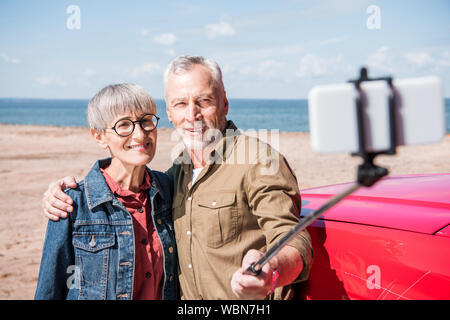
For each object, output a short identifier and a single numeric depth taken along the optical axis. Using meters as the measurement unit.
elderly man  2.00
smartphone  0.88
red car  1.67
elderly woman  2.13
